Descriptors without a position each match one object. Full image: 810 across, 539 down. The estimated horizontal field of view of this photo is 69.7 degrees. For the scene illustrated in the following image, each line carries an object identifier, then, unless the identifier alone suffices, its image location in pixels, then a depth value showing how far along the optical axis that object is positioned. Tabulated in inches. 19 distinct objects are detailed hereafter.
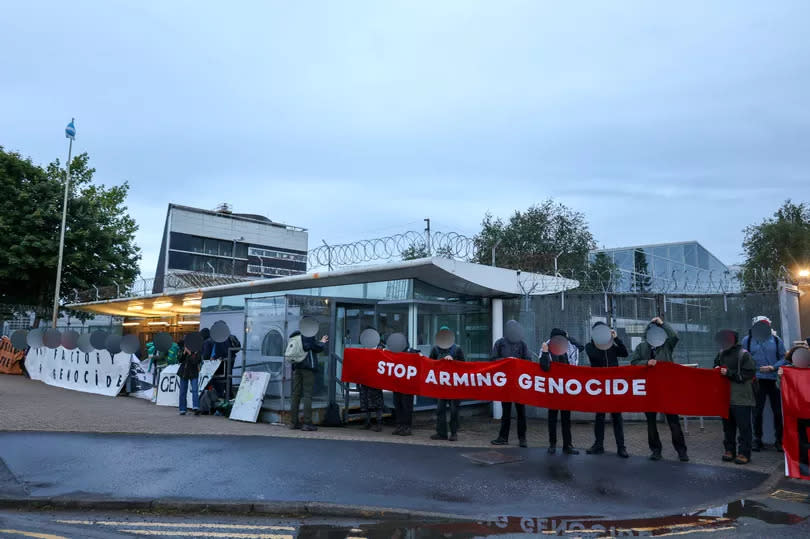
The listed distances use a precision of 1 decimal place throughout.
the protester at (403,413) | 430.4
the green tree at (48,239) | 1090.7
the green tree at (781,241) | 1182.3
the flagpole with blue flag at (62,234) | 1019.3
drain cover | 336.2
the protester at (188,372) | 520.7
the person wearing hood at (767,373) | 366.9
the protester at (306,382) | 436.5
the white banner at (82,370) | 674.8
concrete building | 1726.1
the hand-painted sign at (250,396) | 473.1
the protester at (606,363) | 352.2
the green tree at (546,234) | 1217.4
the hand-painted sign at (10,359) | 989.2
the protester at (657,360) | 342.3
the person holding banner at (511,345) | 409.2
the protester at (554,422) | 364.3
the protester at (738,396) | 334.3
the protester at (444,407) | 412.2
